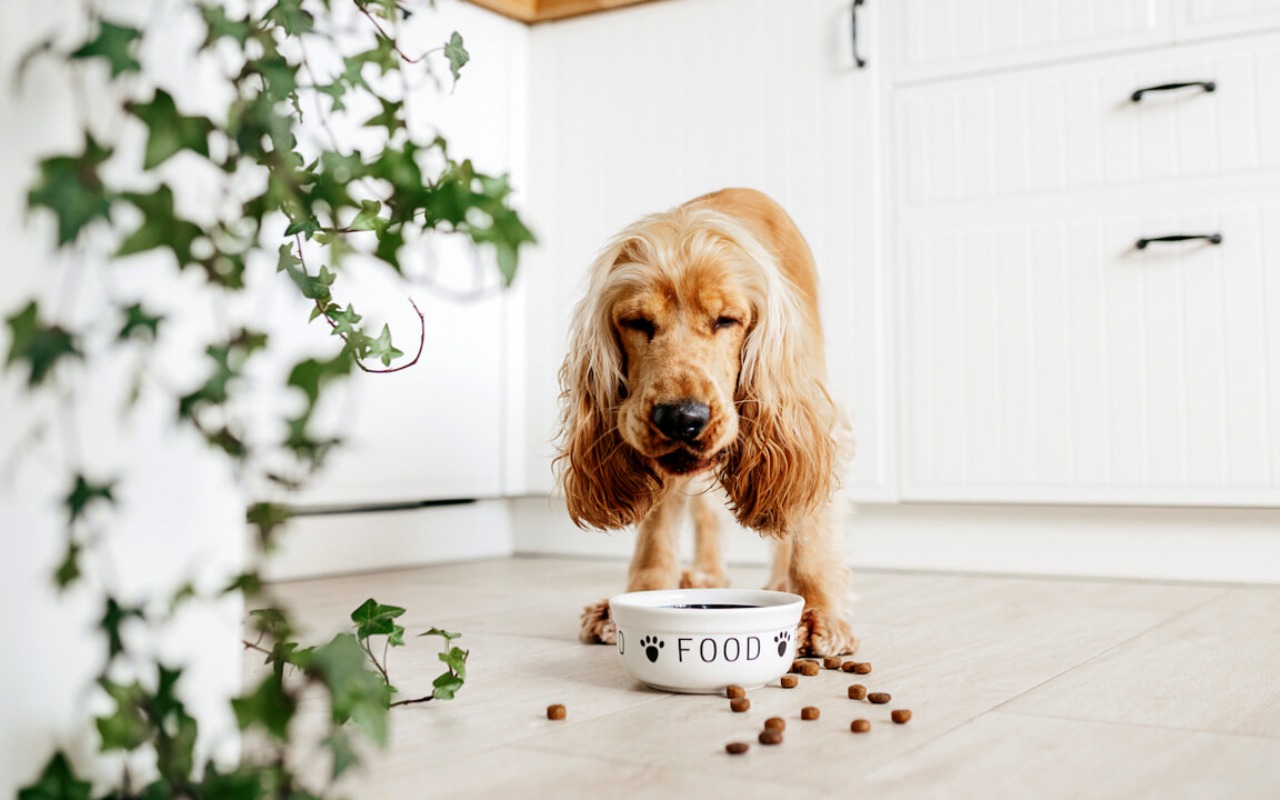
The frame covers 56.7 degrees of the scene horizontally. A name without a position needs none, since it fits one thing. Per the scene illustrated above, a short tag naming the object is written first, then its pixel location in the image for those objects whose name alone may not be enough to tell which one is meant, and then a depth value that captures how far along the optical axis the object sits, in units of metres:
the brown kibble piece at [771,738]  1.13
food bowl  1.34
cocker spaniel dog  1.63
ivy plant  0.66
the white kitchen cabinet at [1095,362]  2.44
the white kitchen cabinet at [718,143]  2.81
